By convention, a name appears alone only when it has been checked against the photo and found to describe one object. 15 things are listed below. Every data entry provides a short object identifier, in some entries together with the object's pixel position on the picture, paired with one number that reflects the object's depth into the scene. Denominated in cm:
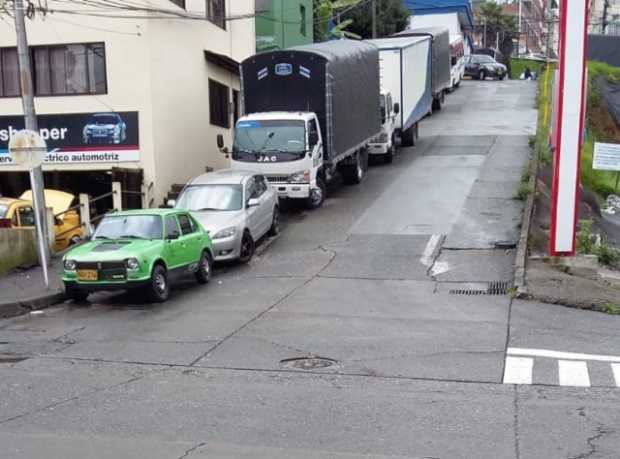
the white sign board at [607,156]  2412
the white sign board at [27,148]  1583
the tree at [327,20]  5181
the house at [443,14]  6612
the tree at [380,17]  5775
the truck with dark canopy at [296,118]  2219
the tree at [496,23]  9100
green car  1453
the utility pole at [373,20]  4988
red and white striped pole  1566
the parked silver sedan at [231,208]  1806
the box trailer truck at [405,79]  3095
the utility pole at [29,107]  1666
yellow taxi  1973
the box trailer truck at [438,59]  3816
